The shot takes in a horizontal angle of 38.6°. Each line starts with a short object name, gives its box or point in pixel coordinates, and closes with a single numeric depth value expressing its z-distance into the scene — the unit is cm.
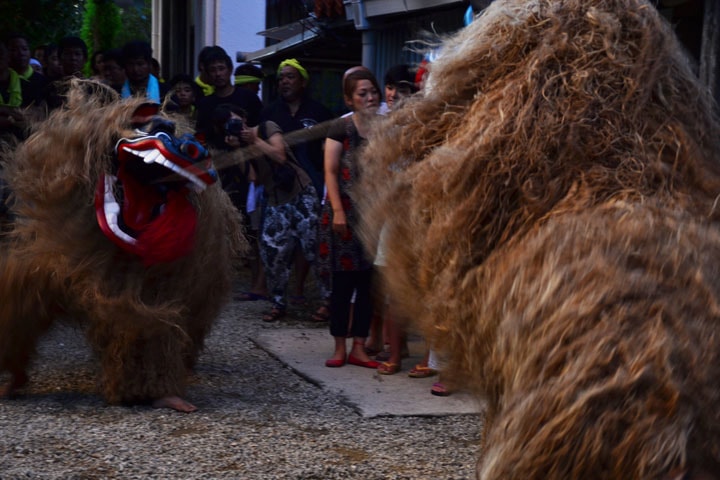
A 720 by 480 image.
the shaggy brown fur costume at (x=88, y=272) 503
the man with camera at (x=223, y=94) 904
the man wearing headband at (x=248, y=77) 980
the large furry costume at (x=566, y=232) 240
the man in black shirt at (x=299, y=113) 795
